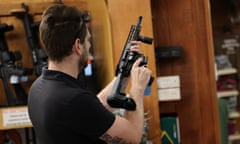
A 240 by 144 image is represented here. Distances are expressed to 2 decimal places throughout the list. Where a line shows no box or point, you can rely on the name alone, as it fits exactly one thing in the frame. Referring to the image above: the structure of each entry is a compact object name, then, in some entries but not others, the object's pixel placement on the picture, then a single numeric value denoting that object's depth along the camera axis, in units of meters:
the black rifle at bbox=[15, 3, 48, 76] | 3.59
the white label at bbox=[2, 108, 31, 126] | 3.41
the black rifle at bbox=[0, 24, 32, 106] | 3.57
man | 2.54
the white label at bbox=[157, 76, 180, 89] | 3.64
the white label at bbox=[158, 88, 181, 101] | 3.63
